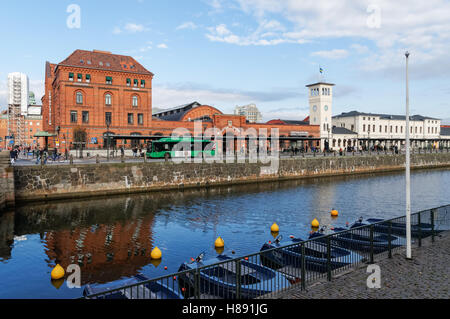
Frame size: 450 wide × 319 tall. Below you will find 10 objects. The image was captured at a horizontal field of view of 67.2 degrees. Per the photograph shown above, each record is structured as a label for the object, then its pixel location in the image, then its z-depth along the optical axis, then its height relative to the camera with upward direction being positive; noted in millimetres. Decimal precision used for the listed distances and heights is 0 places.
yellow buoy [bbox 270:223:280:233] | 20812 -4580
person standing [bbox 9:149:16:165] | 39116 +70
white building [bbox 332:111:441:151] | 103375 +8836
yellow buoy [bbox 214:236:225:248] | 17922 -4714
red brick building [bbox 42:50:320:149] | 63156 +10549
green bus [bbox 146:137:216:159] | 49344 +974
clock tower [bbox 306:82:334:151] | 89750 +12647
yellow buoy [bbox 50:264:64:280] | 13750 -4791
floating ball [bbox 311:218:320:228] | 21886 -4545
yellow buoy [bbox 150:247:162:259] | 16153 -4743
